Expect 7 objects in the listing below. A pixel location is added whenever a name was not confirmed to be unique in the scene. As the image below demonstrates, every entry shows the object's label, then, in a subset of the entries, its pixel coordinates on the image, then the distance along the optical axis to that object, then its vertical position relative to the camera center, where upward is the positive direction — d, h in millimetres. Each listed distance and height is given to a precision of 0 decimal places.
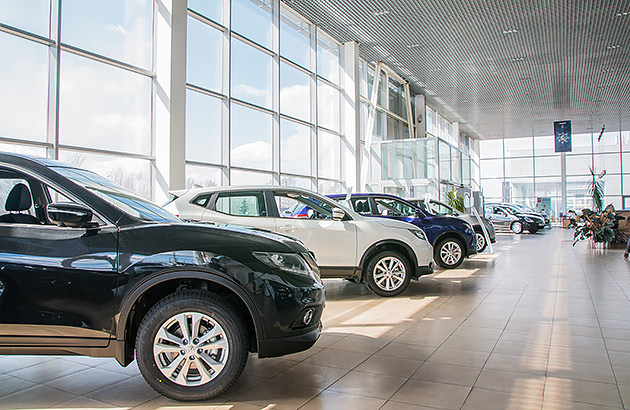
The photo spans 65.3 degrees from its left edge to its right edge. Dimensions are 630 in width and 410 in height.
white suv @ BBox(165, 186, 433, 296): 6031 -108
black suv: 2820 -415
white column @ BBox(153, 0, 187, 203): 9750 +2433
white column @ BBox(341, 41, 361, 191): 17031 +3505
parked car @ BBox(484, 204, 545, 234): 22797 -31
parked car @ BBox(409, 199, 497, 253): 10977 -16
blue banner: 27702 +4833
